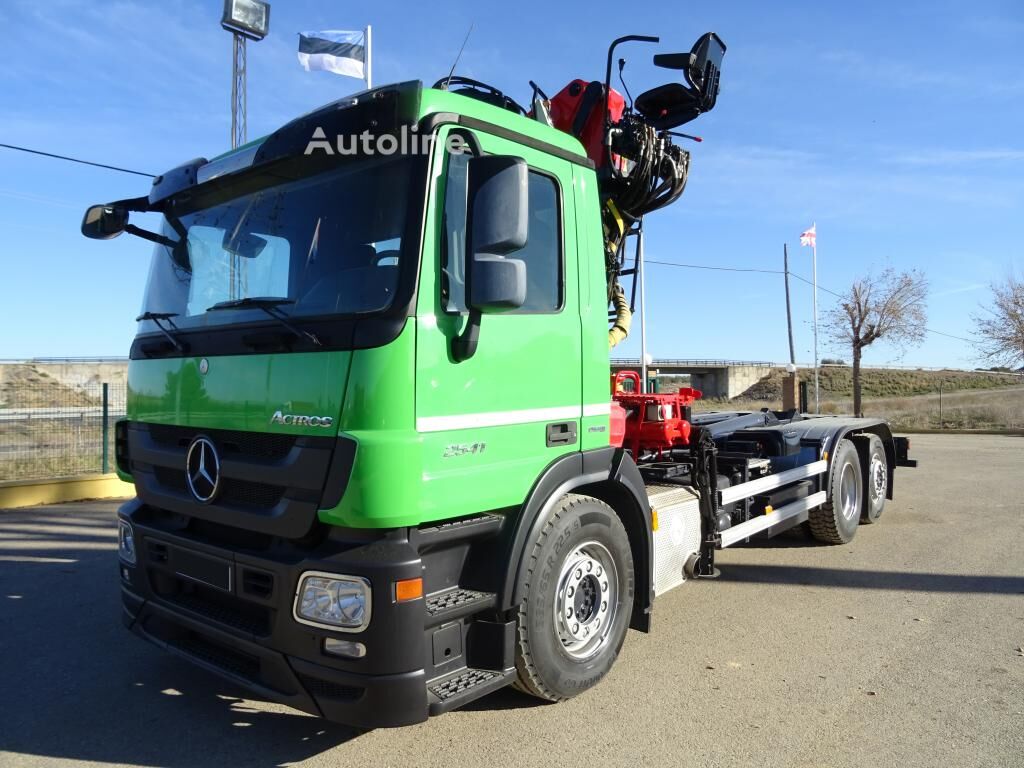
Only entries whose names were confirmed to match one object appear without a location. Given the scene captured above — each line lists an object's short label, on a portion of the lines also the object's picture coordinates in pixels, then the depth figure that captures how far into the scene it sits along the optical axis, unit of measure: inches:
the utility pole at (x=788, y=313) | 1229.9
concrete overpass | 2345.0
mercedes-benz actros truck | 102.6
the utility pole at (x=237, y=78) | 461.7
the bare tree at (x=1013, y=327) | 1022.6
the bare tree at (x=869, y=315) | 977.5
